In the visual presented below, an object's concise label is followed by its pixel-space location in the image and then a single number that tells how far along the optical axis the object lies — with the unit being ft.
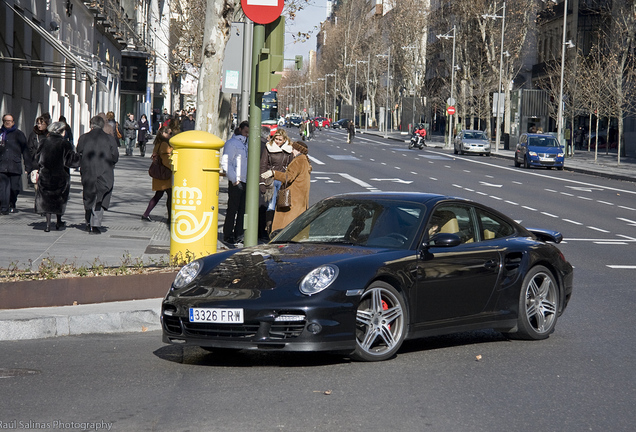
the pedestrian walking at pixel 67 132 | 63.01
